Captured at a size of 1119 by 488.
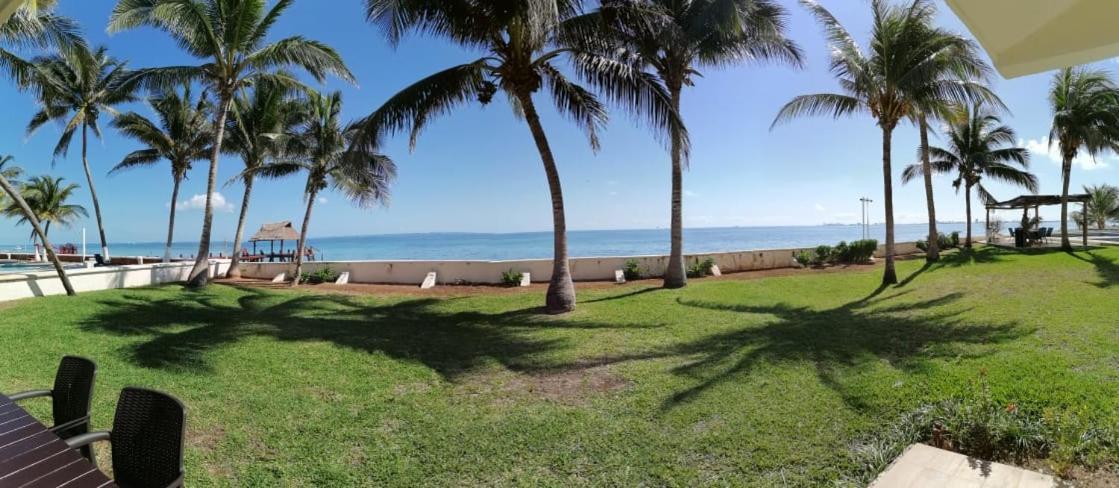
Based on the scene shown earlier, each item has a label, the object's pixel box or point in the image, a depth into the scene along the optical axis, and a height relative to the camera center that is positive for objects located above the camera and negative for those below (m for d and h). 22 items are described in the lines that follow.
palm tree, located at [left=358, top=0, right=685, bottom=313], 8.91 +3.16
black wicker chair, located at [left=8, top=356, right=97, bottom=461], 2.73 -0.85
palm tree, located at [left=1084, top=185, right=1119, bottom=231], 42.38 +2.20
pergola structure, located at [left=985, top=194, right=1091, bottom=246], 20.38 +1.23
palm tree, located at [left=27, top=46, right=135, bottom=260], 16.03 +5.02
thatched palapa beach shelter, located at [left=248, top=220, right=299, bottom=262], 26.30 +0.62
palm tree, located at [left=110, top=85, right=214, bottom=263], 17.69 +4.25
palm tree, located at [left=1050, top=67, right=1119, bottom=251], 16.47 +3.99
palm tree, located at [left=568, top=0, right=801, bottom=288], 10.00 +4.46
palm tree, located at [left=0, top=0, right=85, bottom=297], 8.68 +4.00
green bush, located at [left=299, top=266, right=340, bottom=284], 16.11 -1.11
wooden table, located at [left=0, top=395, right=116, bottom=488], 1.90 -0.88
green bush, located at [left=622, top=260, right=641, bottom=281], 14.63 -0.98
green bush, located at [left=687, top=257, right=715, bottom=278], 14.69 -0.96
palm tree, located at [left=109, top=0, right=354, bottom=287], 11.20 +4.87
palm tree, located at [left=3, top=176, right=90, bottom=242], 27.66 +2.80
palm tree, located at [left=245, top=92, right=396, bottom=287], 16.28 +2.89
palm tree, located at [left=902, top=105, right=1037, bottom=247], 22.83 +3.61
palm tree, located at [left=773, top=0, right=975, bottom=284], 11.12 +3.89
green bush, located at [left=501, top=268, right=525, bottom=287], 14.35 -1.10
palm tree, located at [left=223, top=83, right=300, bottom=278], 16.53 +3.88
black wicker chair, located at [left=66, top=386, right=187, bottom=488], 2.18 -0.89
